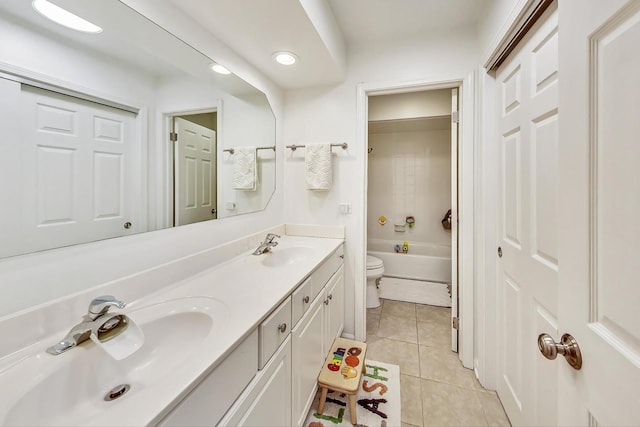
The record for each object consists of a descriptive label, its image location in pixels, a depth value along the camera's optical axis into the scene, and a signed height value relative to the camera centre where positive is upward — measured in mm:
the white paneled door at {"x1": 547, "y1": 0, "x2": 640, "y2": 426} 425 +11
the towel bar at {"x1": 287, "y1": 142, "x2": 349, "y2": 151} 1923 +517
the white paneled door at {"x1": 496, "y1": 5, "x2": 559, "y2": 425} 941 -49
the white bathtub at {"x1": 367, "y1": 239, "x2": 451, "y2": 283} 3305 -671
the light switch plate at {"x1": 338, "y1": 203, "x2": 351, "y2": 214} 1956 +29
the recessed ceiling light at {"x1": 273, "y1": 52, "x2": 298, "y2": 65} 1554 +975
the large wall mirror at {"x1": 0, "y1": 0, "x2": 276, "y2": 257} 680 +291
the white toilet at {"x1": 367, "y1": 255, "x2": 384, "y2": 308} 2581 -719
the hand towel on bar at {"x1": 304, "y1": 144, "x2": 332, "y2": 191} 1918 +347
